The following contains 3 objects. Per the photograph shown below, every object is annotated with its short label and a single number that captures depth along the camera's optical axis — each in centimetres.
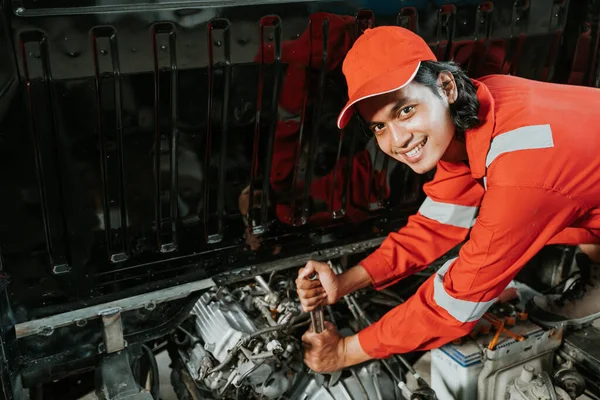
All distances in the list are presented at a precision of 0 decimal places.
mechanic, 173
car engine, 205
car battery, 216
